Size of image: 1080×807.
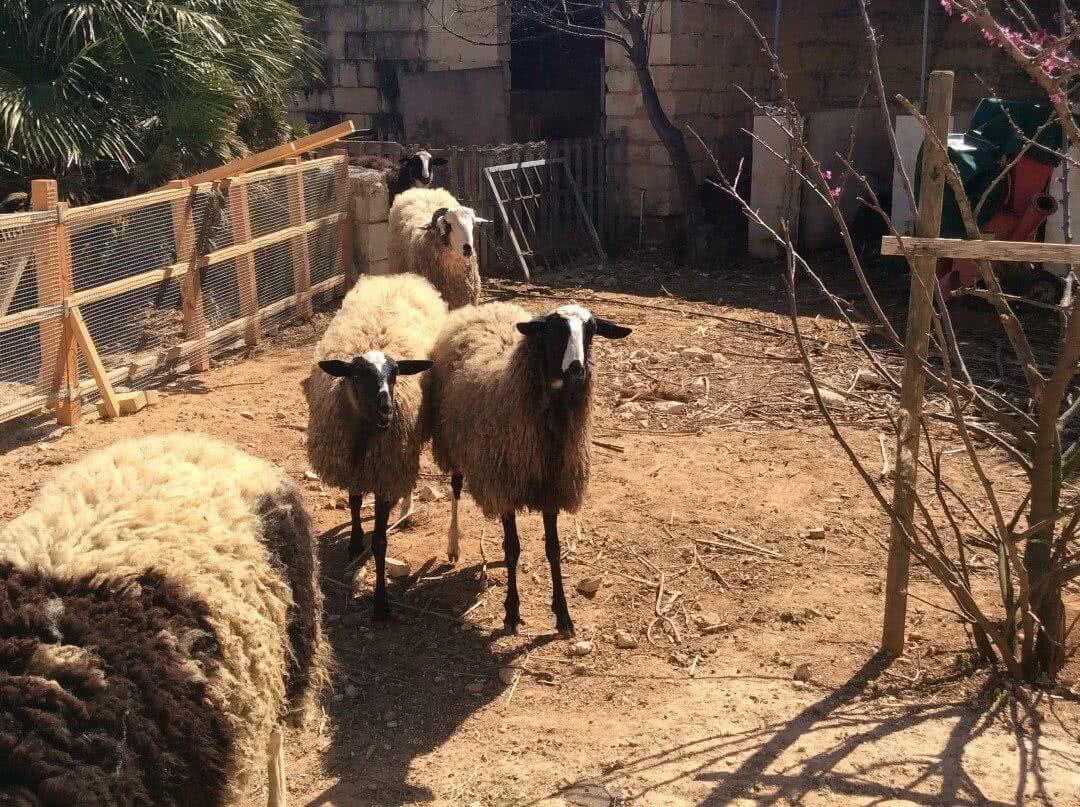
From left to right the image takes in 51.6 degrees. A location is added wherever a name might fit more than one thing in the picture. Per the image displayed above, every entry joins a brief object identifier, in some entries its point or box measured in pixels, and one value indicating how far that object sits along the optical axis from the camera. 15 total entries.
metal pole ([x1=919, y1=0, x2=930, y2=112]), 14.51
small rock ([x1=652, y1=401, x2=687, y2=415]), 9.40
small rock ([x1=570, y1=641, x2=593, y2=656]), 5.81
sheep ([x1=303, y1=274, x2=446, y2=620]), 6.16
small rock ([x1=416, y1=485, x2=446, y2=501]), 7.86
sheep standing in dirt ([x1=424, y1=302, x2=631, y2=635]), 5.97
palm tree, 10.42
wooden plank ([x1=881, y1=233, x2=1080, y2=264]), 4.57
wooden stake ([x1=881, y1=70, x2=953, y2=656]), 4.97
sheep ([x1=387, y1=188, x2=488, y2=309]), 10.36
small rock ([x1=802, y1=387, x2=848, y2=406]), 9.29
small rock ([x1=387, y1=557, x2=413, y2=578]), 6.72
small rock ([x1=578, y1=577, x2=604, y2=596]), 6.44
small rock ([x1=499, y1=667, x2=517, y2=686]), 5.59
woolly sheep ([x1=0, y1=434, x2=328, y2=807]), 2.96
